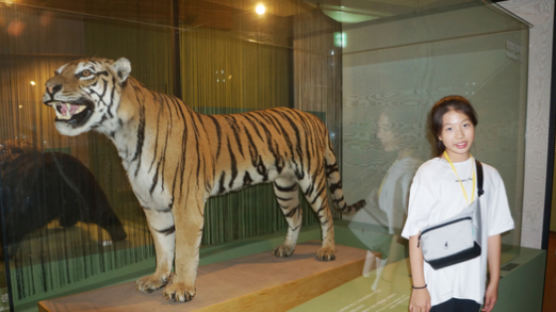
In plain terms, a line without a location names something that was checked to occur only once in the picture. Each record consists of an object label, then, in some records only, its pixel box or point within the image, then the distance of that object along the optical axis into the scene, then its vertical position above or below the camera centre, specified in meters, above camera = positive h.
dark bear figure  1.99 -0.37
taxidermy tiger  1.95 -0.14
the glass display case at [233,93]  2.04 +0.18
